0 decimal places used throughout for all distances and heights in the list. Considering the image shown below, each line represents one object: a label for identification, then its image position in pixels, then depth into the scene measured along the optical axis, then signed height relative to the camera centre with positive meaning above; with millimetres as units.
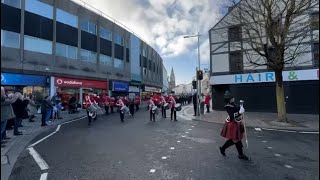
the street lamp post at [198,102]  10313 -663
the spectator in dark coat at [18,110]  5827 -629
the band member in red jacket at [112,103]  12024 -755
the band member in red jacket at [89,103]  8085 -501
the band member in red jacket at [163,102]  9648 -567
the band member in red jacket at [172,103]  9092 -605
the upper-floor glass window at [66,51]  14446 +4530
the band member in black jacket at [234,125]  3613 -808
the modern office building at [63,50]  12112 +4699
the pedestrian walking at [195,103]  10396 -708
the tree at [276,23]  6943 +3631
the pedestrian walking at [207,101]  11994 -656
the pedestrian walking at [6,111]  4126 -494
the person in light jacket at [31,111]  8441 -988
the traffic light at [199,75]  10256 +1301
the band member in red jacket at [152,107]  8834 -850
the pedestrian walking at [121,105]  8575 -668
